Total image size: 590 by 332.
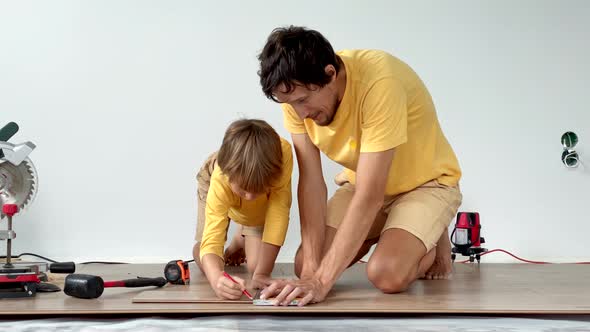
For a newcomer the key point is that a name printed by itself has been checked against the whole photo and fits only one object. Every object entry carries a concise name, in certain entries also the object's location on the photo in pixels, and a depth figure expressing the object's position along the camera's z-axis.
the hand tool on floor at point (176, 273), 2.43
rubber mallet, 2.10
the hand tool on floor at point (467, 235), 3.26
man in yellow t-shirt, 2.02
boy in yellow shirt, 2.13
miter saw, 2.53
